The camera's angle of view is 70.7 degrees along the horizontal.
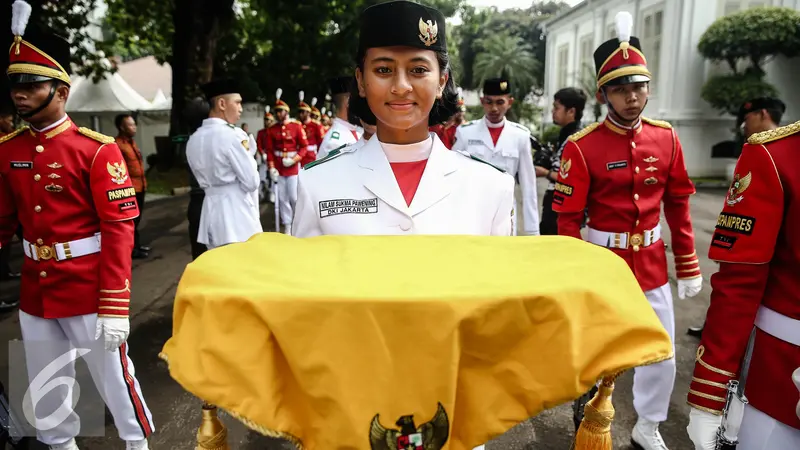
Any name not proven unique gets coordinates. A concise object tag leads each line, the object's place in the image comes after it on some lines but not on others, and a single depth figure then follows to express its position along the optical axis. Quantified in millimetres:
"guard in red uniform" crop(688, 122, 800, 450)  1770
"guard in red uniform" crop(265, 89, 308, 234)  10602
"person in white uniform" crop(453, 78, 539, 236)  6051
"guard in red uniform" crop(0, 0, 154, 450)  3008
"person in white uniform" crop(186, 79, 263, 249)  5359
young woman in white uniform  1809
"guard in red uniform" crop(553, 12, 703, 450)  3508
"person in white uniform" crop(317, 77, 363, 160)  6688
